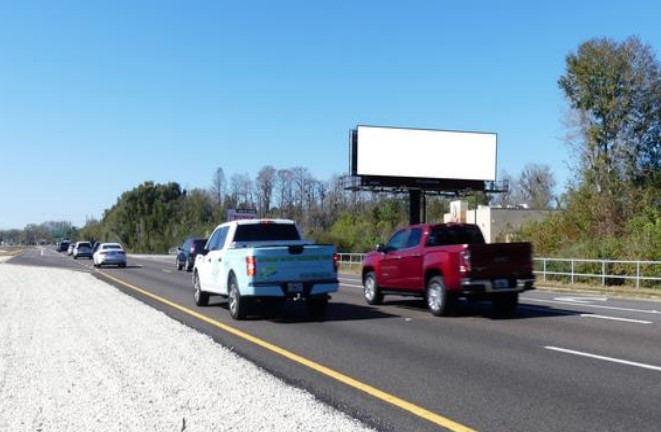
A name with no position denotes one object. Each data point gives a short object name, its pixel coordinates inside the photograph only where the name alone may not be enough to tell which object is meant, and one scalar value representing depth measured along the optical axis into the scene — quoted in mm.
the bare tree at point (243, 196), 119750
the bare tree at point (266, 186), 117375
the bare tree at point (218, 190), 125312
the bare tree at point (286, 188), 114250
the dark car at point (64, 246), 109894
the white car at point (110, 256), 44909
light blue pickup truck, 14406
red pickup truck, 14766
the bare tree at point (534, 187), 100494
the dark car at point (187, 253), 38109
